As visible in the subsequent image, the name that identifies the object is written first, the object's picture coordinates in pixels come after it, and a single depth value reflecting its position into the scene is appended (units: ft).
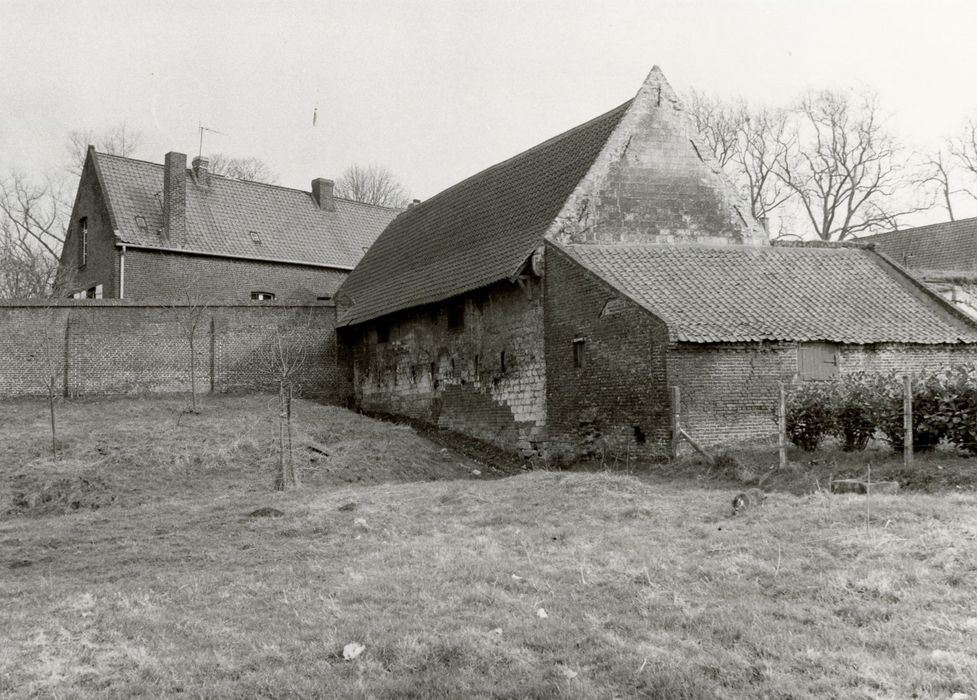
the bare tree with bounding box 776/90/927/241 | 137.28
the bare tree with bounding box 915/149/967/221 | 144.97
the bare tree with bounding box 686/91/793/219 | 138.31
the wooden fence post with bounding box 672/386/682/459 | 51.47
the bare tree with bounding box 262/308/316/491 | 85.35
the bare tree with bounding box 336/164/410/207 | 181.27
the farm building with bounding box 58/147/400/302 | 98.17
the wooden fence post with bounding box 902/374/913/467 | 40.01
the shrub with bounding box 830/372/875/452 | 44.80
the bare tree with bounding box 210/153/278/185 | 159.84
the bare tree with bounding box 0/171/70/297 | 119.44
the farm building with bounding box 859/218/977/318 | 116.26
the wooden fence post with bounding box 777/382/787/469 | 44.98
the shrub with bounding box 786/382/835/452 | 46.39
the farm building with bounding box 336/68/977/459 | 53.67
